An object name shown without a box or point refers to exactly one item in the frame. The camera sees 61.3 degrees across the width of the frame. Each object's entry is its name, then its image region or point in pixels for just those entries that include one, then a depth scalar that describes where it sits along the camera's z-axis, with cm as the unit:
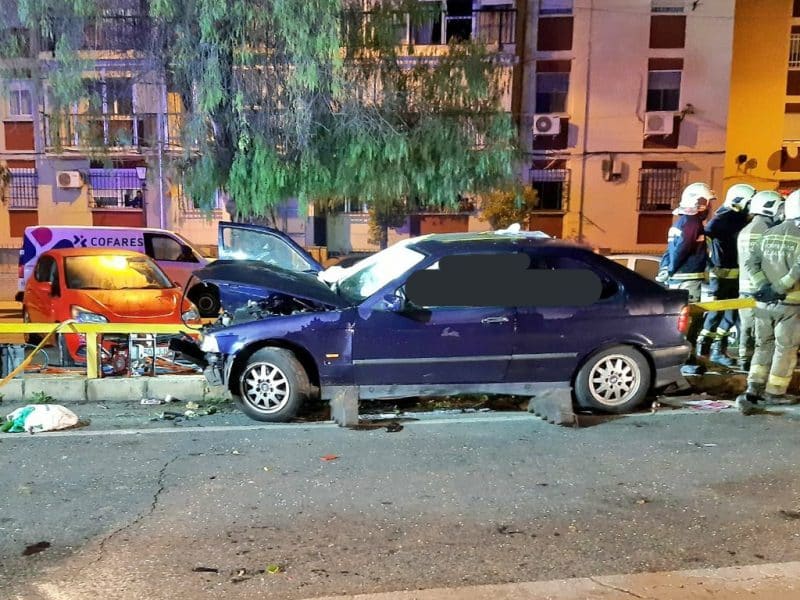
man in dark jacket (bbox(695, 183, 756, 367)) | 761
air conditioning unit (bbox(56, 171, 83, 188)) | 2014
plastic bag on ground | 543
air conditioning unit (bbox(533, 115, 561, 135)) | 1998
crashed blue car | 554
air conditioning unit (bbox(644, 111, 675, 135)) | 1998
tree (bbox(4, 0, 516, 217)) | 882
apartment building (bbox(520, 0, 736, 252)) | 1998
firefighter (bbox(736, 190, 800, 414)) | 584
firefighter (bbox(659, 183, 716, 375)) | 732
